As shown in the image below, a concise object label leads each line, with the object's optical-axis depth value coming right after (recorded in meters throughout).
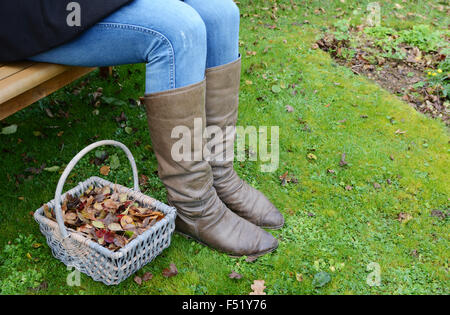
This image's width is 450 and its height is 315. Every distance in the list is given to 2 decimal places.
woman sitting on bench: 1.61
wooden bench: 1.70
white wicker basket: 1.72
